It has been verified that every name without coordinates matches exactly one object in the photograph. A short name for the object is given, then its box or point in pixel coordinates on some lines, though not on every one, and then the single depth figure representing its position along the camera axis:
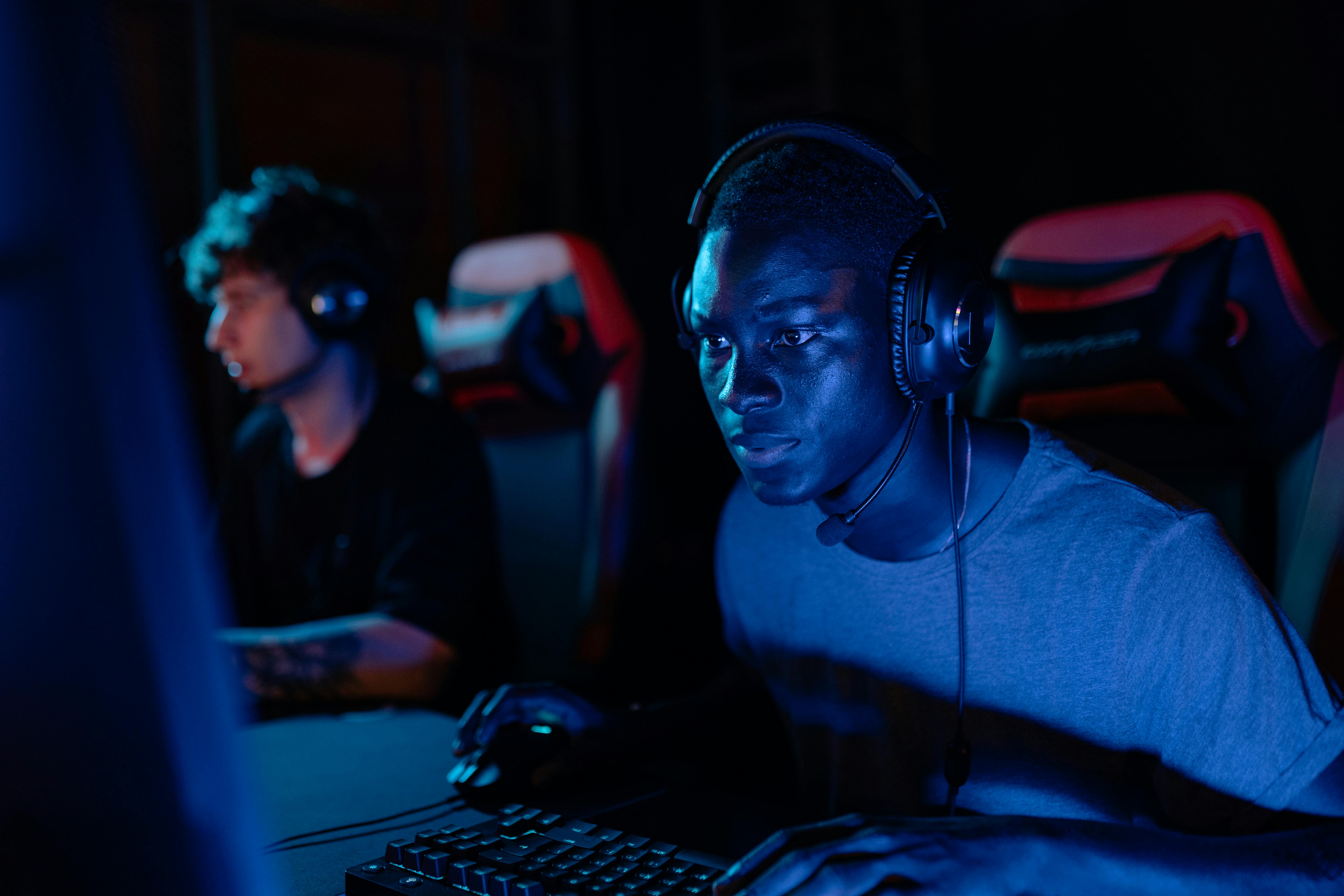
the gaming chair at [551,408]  1.59
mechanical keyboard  0.58
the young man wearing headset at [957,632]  0.56
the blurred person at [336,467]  1.41
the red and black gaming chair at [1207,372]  0.95
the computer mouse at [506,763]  0.81
